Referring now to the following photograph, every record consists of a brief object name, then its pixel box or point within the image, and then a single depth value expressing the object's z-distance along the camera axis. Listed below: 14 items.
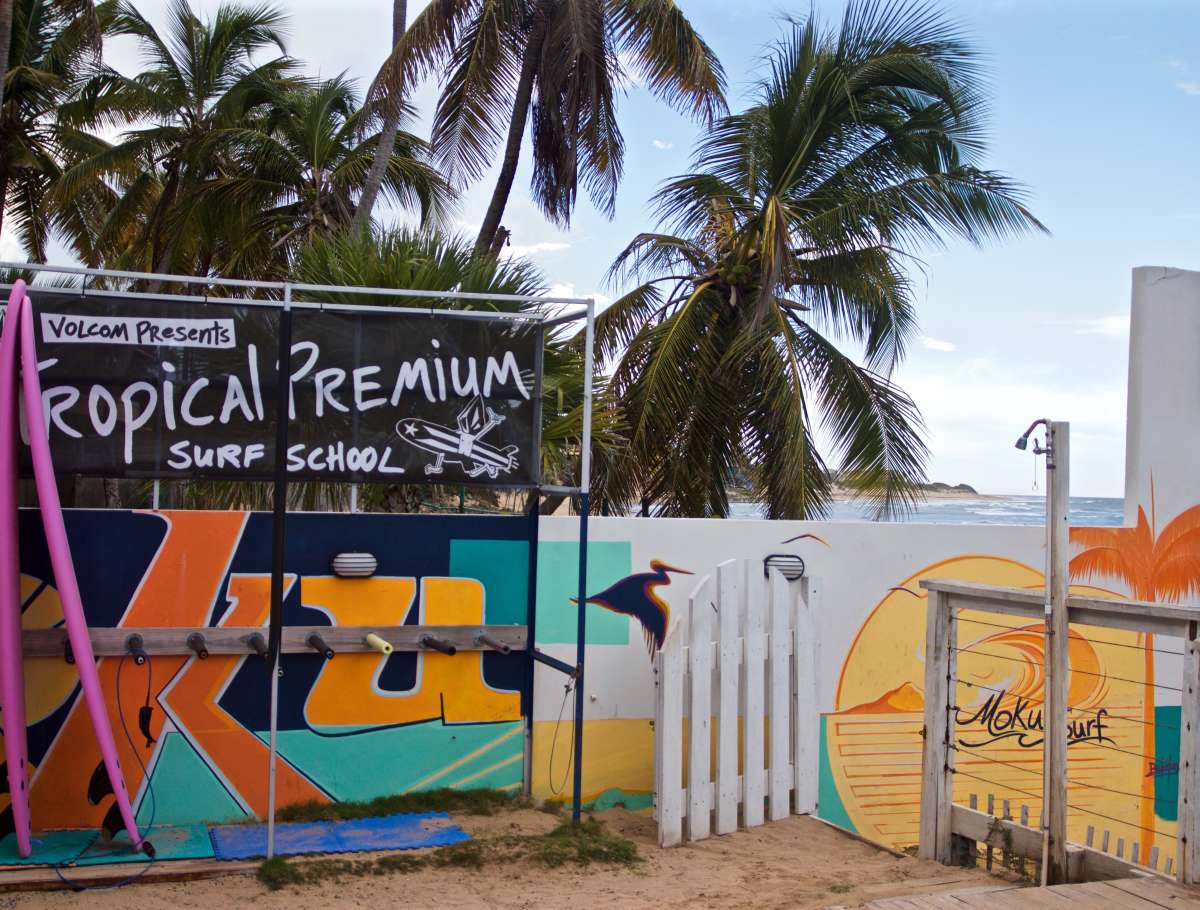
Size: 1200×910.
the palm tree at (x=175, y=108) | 18.25
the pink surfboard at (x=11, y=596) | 5.79
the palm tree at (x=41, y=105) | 17.81
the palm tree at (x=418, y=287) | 8.87
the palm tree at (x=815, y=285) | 13.06
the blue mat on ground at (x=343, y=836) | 6.27
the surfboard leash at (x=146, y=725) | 6.59
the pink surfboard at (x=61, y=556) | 5.72
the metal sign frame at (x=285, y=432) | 6.08
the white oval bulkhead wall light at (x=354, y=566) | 7.01
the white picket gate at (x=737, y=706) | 6.86
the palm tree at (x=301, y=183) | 17.19
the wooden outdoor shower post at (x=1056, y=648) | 5.60
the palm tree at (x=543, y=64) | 13.95
